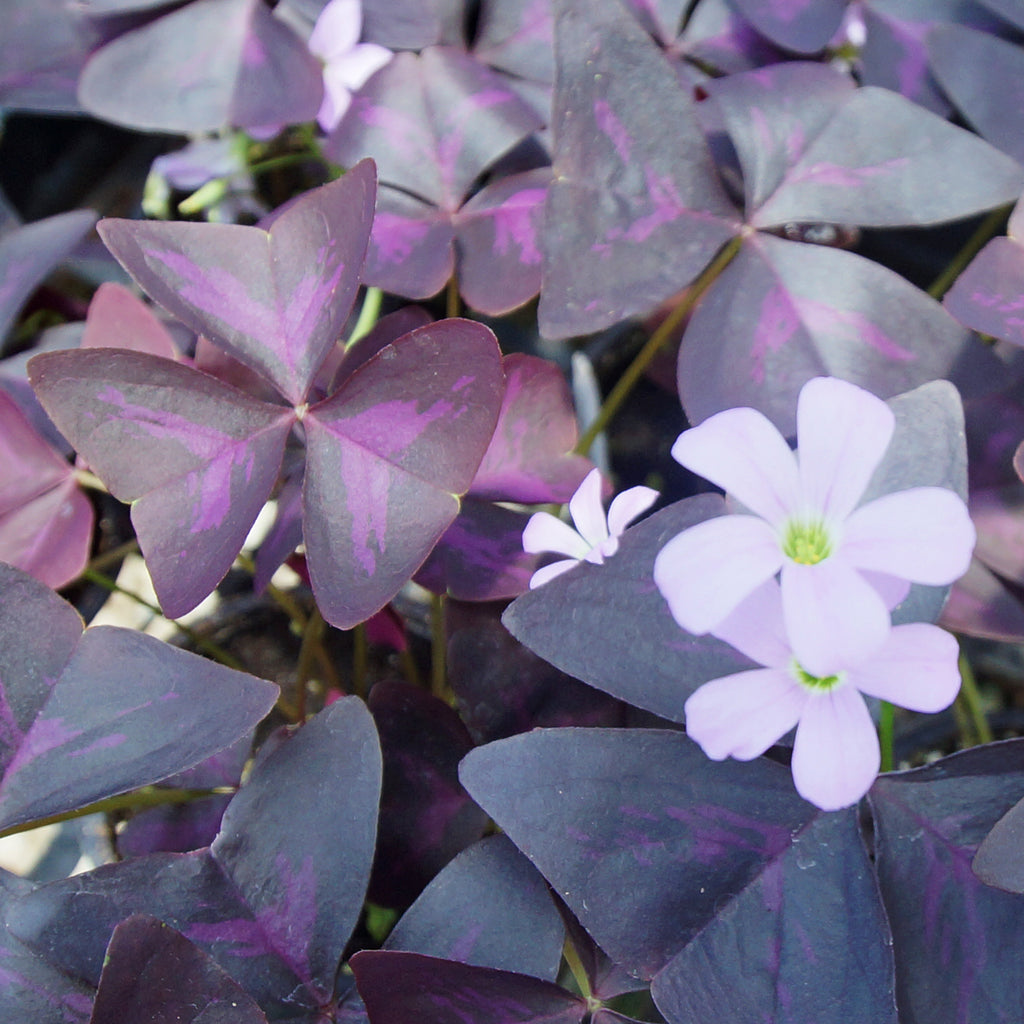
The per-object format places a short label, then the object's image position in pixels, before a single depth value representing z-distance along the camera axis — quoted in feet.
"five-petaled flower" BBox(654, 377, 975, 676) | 0.84
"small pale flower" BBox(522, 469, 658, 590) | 0.95
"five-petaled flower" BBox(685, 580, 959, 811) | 0.86
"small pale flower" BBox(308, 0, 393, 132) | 1.19
